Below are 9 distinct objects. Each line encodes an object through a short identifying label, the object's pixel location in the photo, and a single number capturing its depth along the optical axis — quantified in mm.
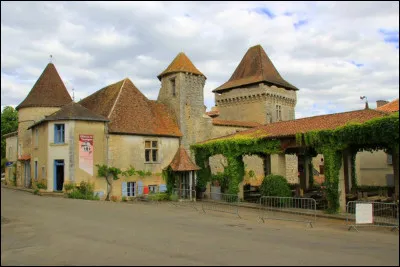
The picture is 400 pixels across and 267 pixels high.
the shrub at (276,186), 20453
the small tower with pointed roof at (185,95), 30484
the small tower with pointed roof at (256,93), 39250
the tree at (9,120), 50500
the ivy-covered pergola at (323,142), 15914
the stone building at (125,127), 25516
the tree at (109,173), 25734
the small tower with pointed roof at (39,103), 31344
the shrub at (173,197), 25738
